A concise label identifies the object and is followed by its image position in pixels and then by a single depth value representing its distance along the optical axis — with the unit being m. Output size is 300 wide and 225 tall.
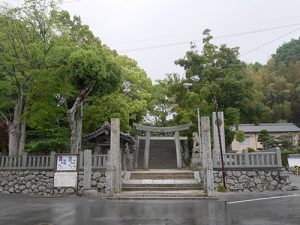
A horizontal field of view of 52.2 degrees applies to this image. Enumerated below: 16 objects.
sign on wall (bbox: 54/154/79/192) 15.20
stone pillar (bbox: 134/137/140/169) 25.38
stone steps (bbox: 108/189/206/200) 13.21
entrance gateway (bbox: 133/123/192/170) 24.94
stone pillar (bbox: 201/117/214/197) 13.62
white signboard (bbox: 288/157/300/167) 27.02
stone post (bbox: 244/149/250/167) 15.46
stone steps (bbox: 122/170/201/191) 15.56
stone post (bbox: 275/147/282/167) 15.23
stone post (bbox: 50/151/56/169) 15.76
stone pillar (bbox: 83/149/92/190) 14.98
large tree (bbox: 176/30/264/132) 23.78
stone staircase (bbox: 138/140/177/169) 25.86
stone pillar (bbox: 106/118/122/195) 14.21
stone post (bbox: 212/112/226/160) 17.12
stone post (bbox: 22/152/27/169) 16.33
